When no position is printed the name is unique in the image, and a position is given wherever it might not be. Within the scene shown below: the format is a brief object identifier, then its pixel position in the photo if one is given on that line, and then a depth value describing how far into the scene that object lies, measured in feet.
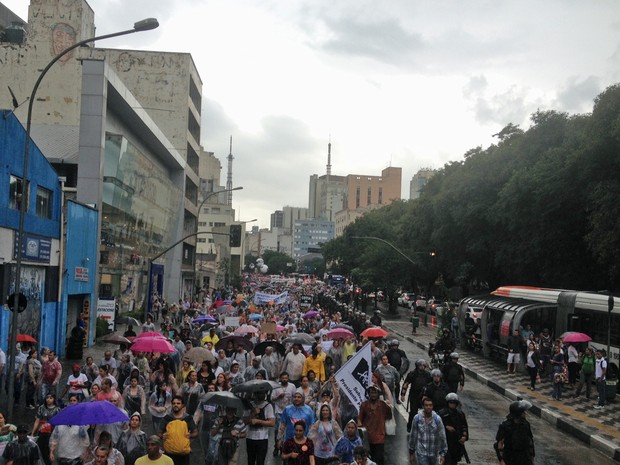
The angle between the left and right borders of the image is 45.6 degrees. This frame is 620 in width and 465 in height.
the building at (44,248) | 68.44
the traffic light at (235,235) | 105.81
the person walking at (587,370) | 66.80
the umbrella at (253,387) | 32.81
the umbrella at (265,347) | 54.19
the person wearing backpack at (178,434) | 30.07
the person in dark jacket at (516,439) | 31.58
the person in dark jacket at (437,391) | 38.45
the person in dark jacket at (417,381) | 43.11
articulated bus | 77.36
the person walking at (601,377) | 62.95
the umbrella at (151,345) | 49.03
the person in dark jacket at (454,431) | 33.58
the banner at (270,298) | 122.67
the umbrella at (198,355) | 48.21
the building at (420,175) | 607.69
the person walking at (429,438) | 31.09
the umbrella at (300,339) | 62.34
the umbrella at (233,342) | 54.49
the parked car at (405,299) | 246.10
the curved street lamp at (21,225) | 47.85
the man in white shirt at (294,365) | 47.88
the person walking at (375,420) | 34.27
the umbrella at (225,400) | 31.91
